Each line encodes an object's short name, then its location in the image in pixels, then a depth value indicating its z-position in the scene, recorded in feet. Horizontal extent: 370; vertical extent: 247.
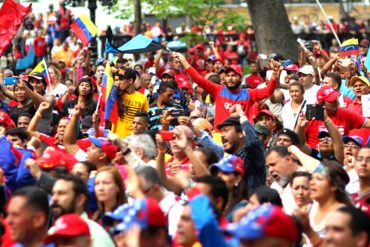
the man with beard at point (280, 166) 41.01
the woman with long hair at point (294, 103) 54.90
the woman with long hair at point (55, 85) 65.78
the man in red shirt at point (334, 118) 50.75
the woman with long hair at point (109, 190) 36.19
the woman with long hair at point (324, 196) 35.47
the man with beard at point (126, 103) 55.83
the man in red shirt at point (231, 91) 55.16
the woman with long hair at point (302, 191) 37.09
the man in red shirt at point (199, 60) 83.62
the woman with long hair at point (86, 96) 57.21
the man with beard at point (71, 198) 33.68
